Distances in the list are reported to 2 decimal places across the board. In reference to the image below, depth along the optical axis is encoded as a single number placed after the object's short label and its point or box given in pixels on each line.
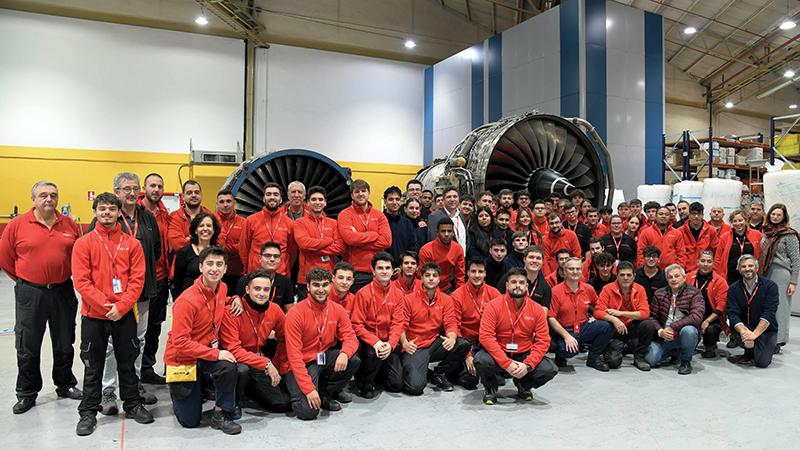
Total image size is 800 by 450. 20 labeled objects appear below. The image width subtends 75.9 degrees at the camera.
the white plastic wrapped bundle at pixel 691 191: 9.09
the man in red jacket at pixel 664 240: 5.60
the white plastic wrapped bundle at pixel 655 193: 9.65
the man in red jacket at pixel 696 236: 5.55
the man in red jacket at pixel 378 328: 3.75
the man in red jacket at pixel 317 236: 4.38
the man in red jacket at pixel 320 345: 3.34
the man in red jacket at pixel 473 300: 4.12
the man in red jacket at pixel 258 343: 3.27
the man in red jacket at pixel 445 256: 4.56
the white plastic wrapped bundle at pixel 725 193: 8.64
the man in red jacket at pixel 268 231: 4.39
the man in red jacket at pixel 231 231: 4.41
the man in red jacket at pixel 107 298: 3.08
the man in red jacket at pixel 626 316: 4.50
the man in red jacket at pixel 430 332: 3.87
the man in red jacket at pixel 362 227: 4.45
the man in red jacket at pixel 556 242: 5.39
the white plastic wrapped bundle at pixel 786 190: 6.63
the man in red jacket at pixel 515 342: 3.60
